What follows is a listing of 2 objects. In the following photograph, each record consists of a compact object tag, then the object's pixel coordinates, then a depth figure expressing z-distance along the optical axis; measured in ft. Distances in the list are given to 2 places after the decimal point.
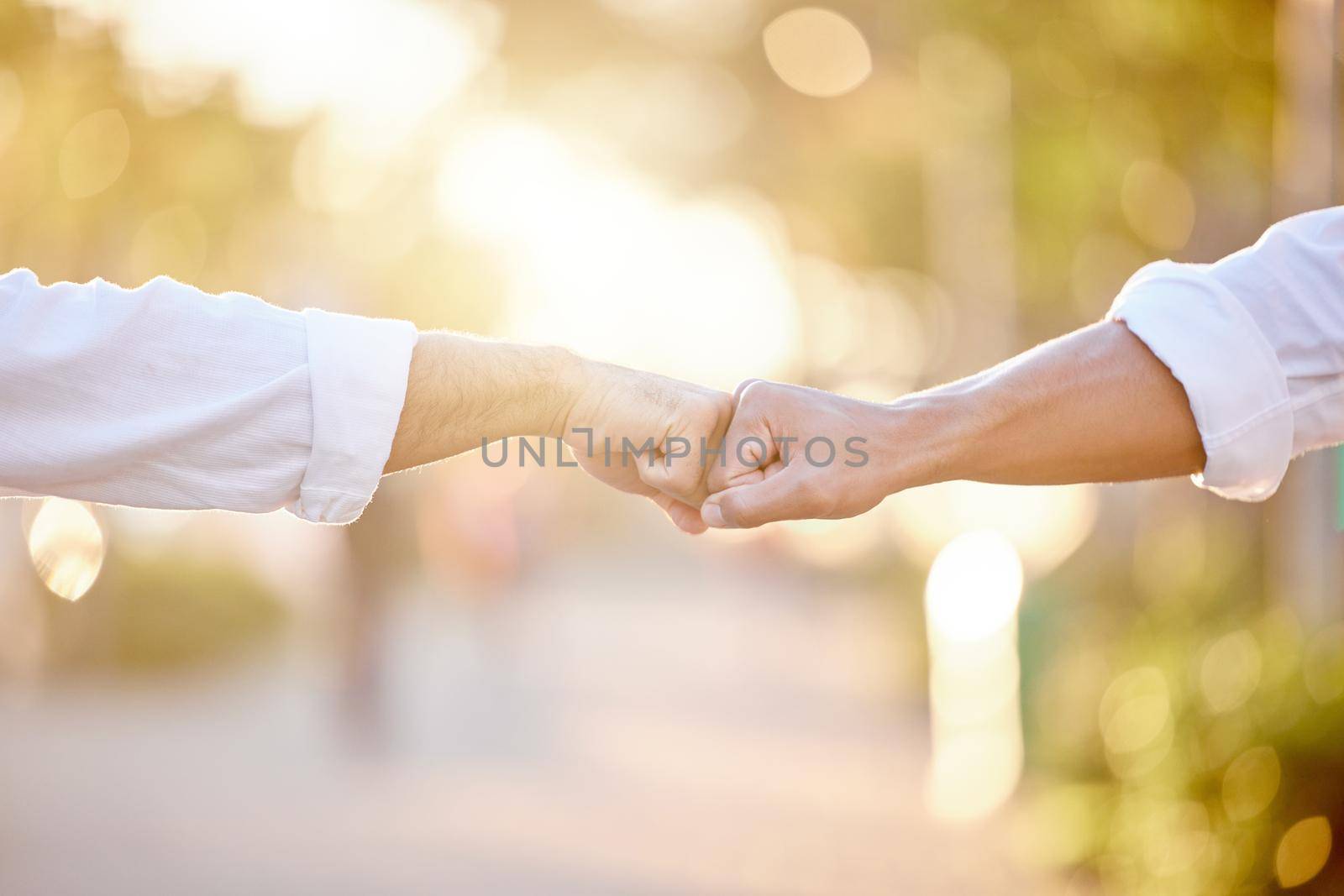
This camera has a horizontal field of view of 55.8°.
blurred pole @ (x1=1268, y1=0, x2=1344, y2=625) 24.00
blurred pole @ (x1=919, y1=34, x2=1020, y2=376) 35.78
